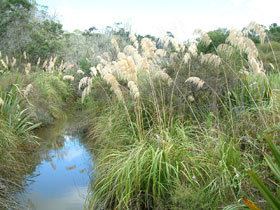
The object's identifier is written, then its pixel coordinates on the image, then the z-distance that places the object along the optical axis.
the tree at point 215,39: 11.77
